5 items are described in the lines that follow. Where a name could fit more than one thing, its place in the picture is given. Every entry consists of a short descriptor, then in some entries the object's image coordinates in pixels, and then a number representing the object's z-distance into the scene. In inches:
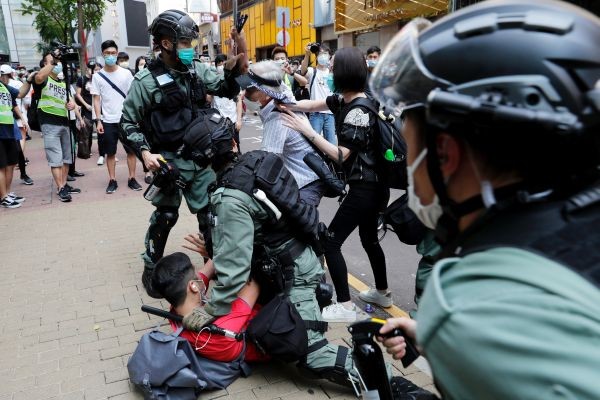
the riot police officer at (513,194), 24.4
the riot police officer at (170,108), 142.5
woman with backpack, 124.3
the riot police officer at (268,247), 97.0
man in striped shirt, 128.3
